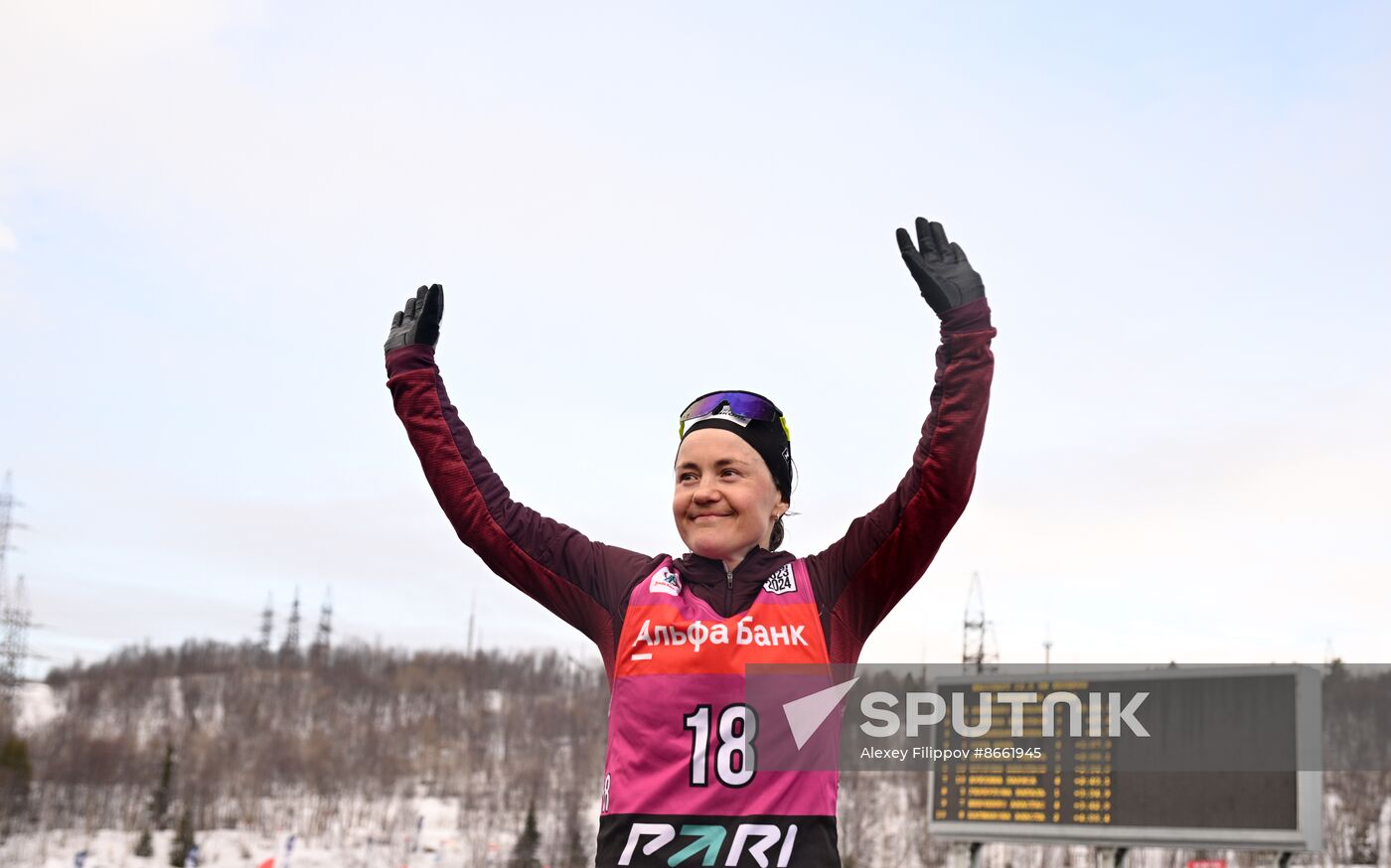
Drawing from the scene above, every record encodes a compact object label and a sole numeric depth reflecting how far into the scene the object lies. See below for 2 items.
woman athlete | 3.24
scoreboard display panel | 15.71
